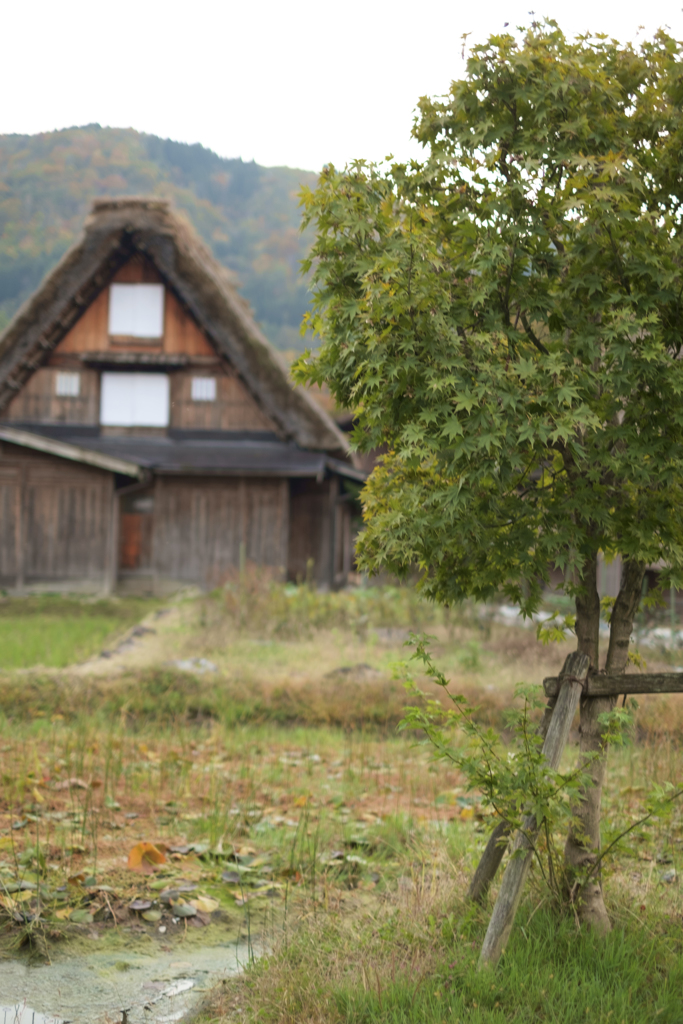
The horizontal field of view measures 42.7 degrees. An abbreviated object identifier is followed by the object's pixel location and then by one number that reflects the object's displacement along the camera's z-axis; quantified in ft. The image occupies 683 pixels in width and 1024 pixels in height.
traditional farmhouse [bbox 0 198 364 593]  61.82
